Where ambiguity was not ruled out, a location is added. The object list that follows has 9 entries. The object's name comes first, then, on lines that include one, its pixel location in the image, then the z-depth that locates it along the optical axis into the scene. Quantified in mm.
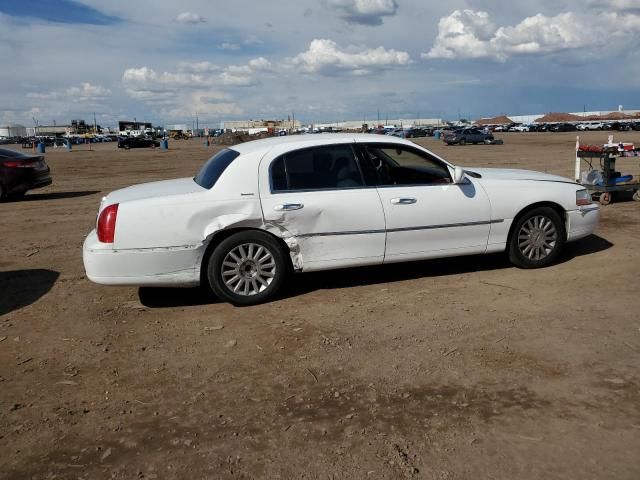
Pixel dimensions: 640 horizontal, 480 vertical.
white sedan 5172
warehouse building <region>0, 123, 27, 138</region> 140250
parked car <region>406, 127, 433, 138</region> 70500
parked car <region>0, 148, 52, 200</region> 13922
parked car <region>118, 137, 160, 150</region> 58406
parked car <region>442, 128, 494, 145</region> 44625
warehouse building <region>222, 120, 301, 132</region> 152875
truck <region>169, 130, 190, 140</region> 107738
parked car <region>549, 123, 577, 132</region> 78812
